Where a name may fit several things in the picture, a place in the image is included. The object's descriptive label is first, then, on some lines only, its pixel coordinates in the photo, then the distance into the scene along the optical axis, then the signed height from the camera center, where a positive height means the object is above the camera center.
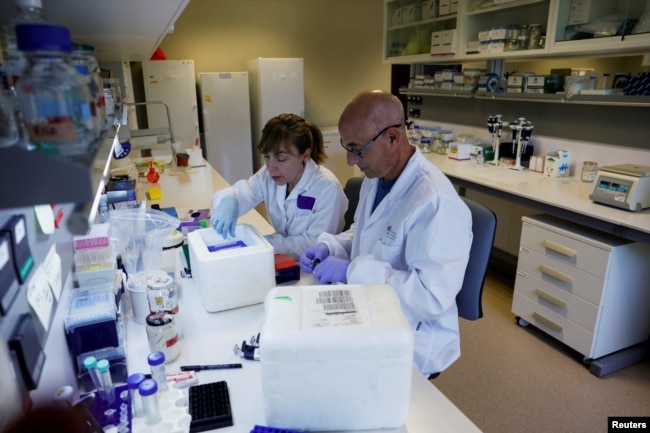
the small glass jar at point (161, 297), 1.09 -0.50
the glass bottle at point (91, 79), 0.54 +0.02
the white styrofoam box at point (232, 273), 1.23 -0.51
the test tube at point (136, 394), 0.79 -0.55
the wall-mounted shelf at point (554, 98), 2.32 -0.06
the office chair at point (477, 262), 1.40 -0.54
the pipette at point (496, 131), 3.18 -0.30
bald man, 1.22 -0.42
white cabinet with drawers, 2.11 -0.97
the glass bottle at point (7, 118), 0.45 -0.03
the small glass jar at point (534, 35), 2.84 +0.33
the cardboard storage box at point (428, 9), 3.69 +0.66
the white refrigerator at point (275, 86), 4.92 +0.04
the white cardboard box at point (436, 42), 3.52 +0.36
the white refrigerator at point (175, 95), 4.59 -0.04
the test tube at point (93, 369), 0.86 -0.53
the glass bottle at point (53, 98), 0.45 -0.01
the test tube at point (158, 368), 0.86 -0.53
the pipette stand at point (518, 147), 3.04 -0.40
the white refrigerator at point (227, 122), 4.88 -0.36
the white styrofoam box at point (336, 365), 0.77 -0.48
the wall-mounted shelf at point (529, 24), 2.30 +0.38
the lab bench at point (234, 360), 0.88 -0.63
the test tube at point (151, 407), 0.78 -0.55
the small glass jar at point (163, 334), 1.02 -0.55
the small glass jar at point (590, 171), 2.72 -0.50
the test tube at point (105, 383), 0.84 -0.56
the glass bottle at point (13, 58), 0.48 +0.04
